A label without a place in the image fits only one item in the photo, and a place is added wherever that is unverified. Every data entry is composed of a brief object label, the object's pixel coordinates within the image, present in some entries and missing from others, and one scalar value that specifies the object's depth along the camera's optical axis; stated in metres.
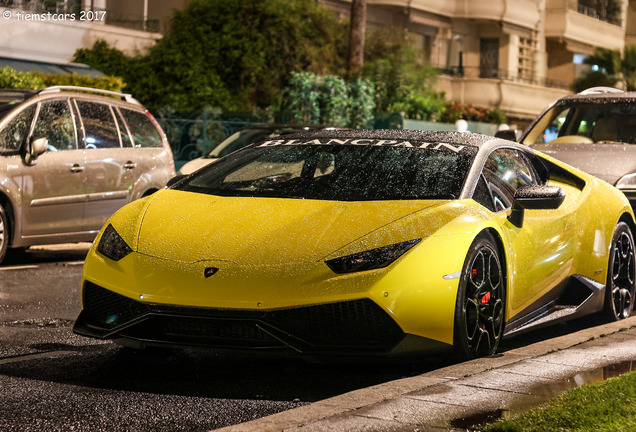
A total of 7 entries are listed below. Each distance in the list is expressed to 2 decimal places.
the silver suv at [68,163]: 11.56
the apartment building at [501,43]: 44.72
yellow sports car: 5.86
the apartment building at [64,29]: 26.17
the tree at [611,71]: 49.88
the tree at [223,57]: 29.03
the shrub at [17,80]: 18.62
